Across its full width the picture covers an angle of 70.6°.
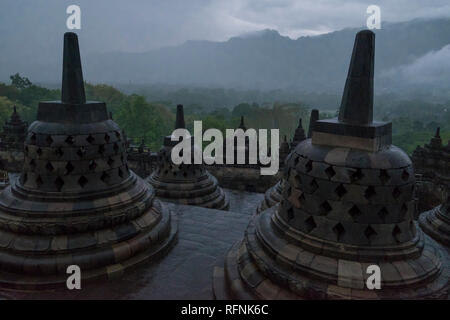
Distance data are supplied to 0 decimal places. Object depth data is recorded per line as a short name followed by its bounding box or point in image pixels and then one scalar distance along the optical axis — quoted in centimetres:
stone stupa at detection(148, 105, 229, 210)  1252
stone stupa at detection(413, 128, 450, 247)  782
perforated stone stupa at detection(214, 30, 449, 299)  476
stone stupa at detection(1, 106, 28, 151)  2506
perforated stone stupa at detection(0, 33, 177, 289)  598
